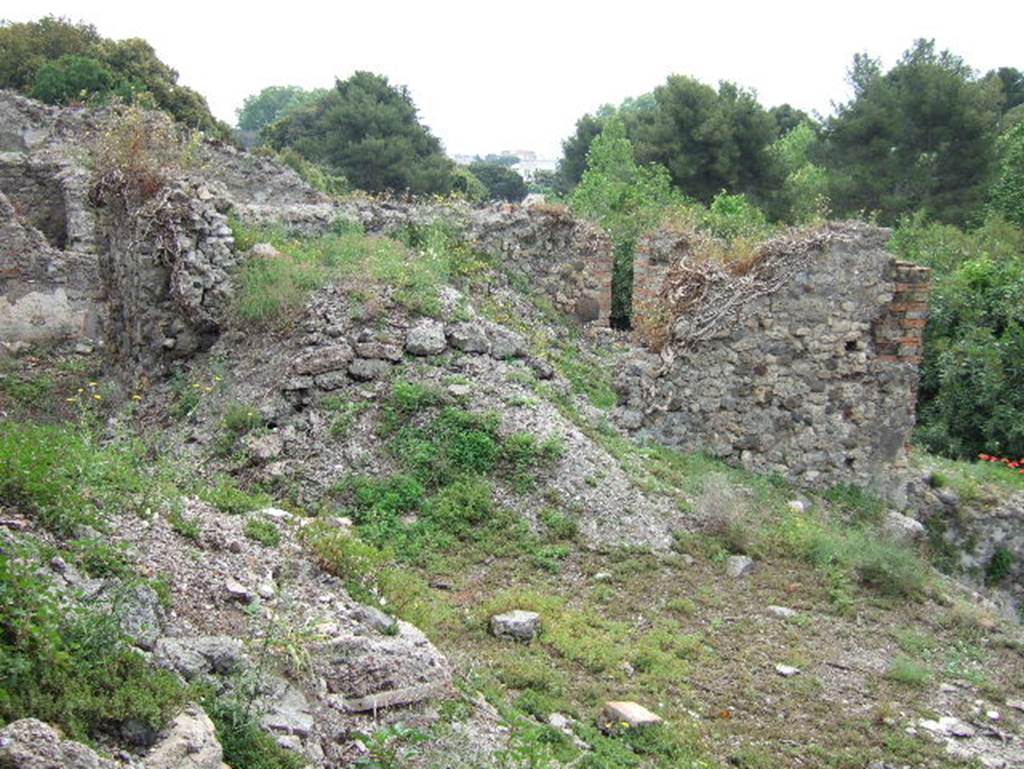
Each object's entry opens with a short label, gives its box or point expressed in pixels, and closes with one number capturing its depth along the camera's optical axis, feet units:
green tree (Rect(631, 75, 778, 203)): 98.94
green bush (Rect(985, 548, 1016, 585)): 29.81
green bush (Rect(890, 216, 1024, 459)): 42.34
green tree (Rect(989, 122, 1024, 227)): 74.59
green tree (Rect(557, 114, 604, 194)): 171.73
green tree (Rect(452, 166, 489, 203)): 134.69
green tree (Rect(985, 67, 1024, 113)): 129.80
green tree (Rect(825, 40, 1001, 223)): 94.17
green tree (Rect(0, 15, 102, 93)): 90.02
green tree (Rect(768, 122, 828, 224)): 97.03
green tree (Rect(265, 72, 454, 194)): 123.24
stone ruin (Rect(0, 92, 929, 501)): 30.35
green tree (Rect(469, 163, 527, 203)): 184.85
